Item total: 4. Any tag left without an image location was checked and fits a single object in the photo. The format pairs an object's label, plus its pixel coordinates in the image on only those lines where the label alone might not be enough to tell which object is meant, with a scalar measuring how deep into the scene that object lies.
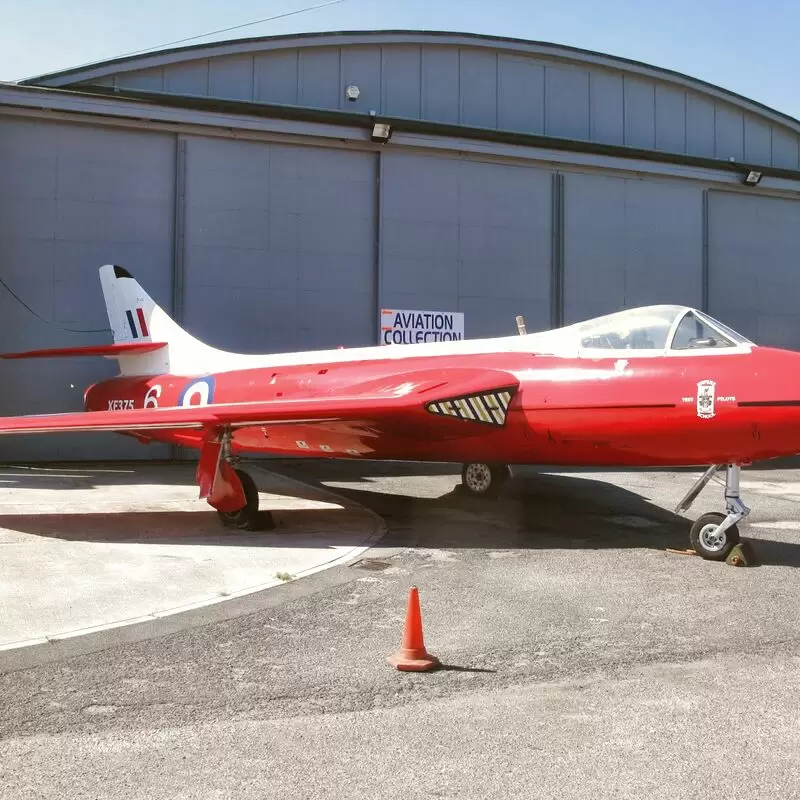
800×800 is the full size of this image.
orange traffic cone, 4.88
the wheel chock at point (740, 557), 7.79
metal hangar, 16.64
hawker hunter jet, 8.02
